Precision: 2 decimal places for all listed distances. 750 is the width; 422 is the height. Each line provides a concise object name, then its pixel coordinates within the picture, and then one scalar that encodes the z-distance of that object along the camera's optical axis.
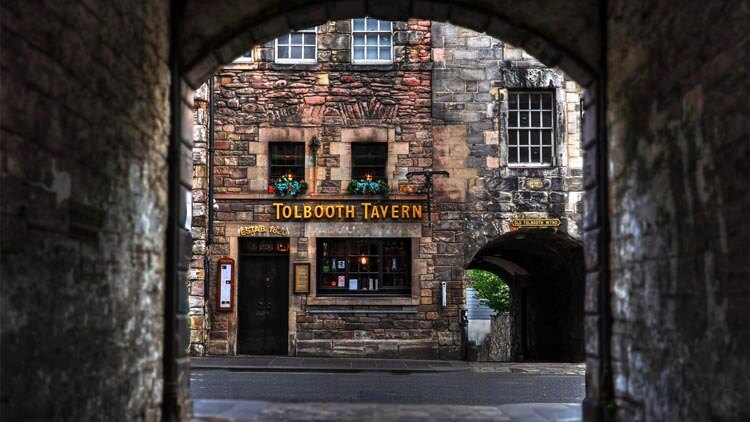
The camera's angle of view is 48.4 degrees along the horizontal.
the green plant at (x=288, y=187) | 17.41
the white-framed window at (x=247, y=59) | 17.83
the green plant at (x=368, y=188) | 17.39
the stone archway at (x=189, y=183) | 4.63
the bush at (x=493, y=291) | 40.31
